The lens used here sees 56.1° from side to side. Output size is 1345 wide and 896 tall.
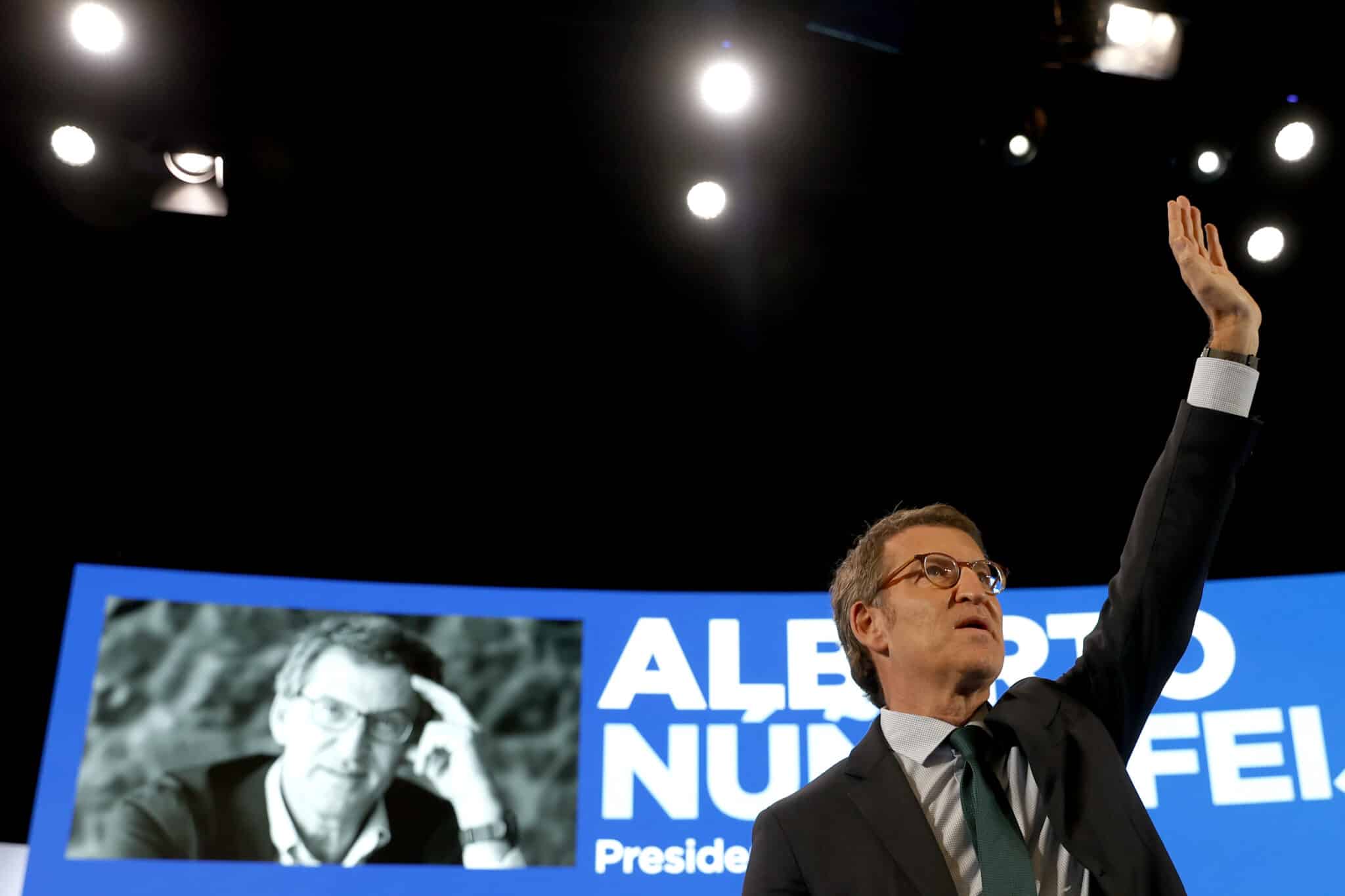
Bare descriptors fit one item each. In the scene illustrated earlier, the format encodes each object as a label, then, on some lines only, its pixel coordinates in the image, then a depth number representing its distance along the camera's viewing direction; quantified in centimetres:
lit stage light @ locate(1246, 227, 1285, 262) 477
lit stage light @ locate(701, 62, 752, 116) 430
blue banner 436
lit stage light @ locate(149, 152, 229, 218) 464
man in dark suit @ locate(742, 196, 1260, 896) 150
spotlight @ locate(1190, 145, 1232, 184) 449
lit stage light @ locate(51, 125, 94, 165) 443
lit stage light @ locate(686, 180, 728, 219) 479
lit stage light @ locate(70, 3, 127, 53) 408
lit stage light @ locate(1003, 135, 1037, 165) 449
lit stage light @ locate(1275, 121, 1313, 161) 441
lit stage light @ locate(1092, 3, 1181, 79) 404
